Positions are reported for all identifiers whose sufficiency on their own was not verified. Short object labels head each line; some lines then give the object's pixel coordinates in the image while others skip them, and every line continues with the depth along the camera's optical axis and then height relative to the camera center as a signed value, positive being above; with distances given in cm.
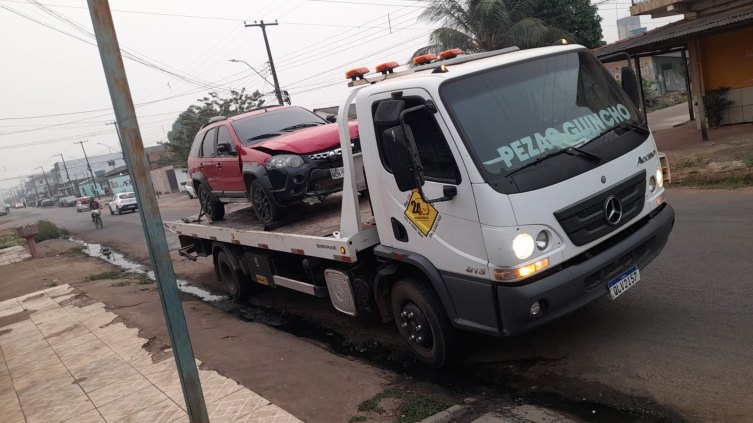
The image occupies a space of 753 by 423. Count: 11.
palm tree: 2034 +279
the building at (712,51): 1500 +19
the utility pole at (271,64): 2925 +445
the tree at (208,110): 3791 +353
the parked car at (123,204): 3584 -130
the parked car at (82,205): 5097 -121
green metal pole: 296 -5
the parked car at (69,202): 7181 -92
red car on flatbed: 636 -9
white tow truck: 386 -65
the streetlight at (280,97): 2873 +265
